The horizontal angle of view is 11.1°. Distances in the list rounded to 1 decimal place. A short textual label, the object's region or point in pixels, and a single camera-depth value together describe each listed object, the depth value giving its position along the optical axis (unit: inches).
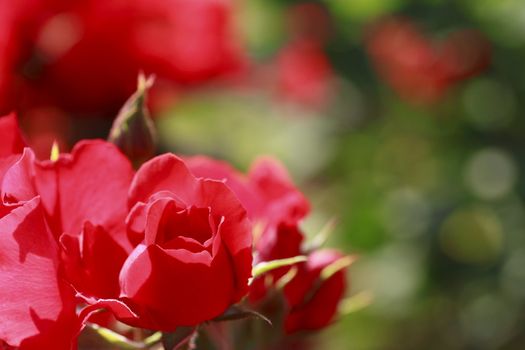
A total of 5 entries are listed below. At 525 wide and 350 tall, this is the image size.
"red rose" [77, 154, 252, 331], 41.6
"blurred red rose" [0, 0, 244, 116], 58.2
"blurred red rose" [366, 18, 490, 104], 80.5
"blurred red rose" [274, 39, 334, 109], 88.9
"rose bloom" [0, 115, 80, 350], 41.6
